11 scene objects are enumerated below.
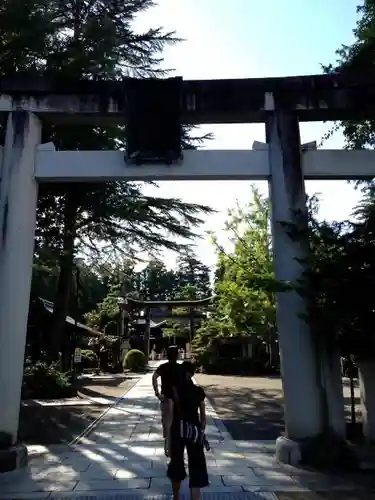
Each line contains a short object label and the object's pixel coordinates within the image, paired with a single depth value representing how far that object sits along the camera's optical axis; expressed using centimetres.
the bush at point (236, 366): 2470
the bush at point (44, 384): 1454
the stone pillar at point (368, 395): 617
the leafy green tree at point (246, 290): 2222
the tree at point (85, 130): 942
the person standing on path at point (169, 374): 436
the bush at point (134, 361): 2781
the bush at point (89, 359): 2755
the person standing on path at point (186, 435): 412
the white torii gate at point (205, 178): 604
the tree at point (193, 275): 6357
